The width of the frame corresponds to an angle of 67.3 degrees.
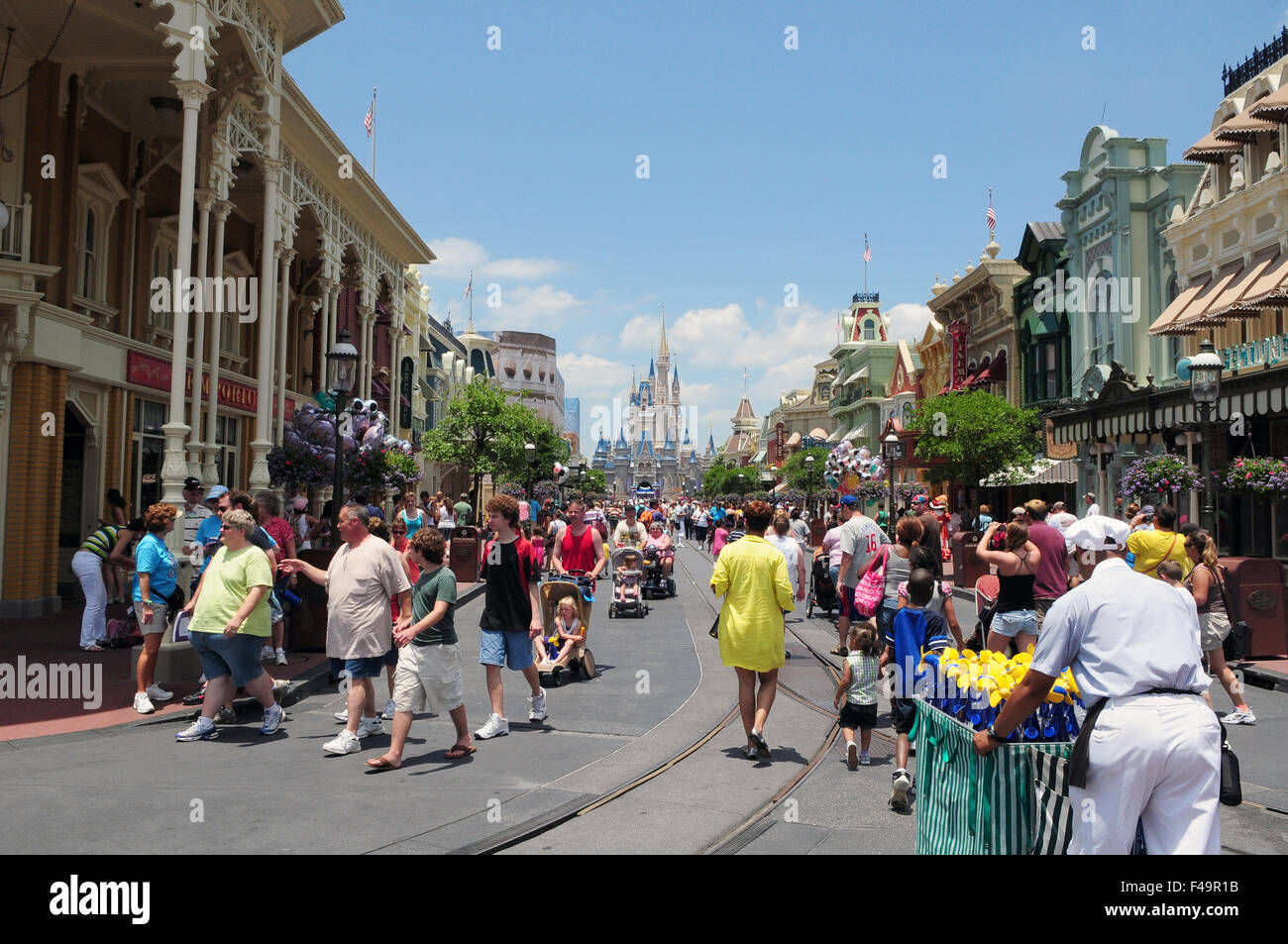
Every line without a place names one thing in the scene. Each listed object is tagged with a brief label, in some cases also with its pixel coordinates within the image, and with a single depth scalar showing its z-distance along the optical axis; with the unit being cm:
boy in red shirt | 784
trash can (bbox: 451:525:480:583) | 2099
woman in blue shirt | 848
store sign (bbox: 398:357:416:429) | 3719
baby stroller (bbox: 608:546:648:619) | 1622
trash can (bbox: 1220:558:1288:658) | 1196
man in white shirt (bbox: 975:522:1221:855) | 315
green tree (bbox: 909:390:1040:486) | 3547
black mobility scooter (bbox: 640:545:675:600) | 1917
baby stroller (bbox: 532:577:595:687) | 1016
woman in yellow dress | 712
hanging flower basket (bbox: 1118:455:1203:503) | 1762
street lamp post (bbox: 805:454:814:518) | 6456
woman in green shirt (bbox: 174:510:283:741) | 736
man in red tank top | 1183
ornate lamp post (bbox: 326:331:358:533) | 1387
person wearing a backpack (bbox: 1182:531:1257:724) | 823
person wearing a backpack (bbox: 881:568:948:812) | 641
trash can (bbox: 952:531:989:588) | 2127
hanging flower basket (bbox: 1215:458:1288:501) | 1488
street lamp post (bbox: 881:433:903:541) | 2891
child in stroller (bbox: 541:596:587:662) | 1034
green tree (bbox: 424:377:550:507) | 3603
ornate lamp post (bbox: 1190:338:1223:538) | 1484
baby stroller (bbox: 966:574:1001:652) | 838
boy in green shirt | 692
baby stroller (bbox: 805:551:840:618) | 1540
